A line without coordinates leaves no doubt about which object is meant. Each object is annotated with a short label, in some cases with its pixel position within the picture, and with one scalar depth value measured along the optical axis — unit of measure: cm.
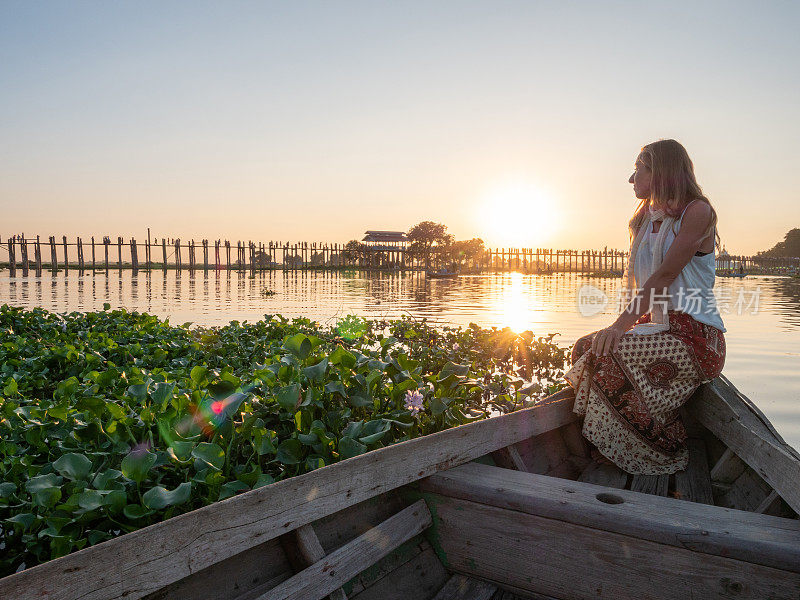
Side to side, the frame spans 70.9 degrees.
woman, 259
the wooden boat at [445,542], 108
